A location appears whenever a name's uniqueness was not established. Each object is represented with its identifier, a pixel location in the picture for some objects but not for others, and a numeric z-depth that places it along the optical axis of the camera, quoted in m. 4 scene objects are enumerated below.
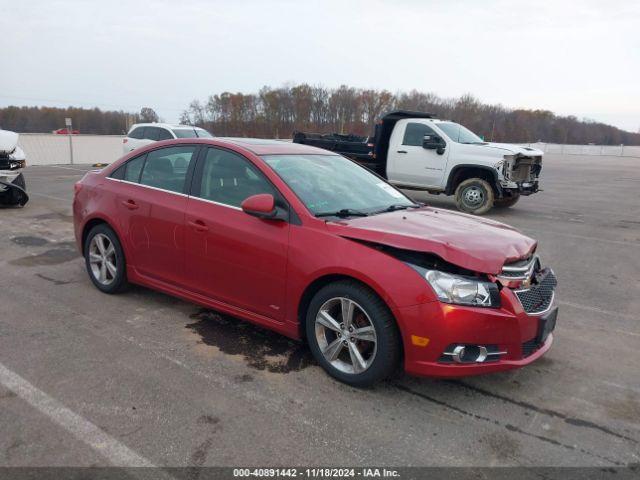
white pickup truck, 11.52
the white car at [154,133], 15.94
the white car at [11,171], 9.68
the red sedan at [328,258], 3.13
